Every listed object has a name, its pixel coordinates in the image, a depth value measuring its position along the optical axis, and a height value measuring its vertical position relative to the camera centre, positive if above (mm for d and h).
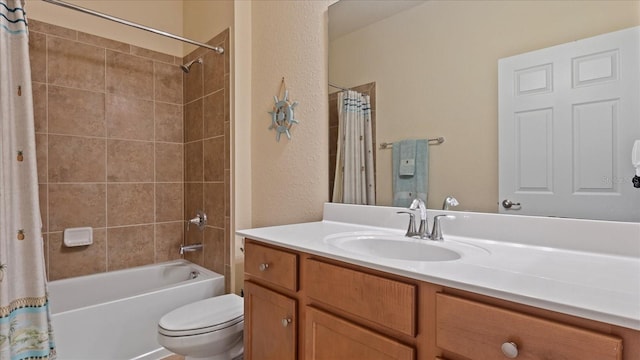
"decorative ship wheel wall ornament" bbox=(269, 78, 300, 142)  1794 +351
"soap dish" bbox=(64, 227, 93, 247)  2105 -387
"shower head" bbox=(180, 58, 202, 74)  2379 +847
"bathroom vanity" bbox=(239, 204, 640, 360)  548 -261
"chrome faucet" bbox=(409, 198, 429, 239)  1148 -160
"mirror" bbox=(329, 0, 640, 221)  1010 +423
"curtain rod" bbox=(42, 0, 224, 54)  1750 +922
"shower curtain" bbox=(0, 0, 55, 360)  1379 -142
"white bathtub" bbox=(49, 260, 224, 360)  1648 -754
